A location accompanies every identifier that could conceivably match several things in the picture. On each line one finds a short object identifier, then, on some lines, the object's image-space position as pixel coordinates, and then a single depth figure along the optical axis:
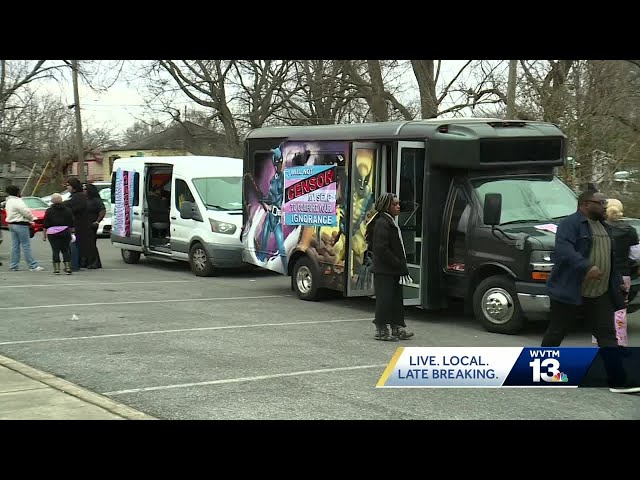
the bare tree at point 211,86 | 35.16
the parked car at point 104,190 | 28.83
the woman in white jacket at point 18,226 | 17.42
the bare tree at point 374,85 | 25.09
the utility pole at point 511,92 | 16.31
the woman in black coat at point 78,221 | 17.34
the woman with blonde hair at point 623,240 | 9.20
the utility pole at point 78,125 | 37.90
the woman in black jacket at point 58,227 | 16.62
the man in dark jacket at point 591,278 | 7.65
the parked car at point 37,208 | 28.62
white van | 16.80
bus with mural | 10.49
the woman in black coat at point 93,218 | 17.77
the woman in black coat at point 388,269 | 9.91
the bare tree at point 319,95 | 26.89
